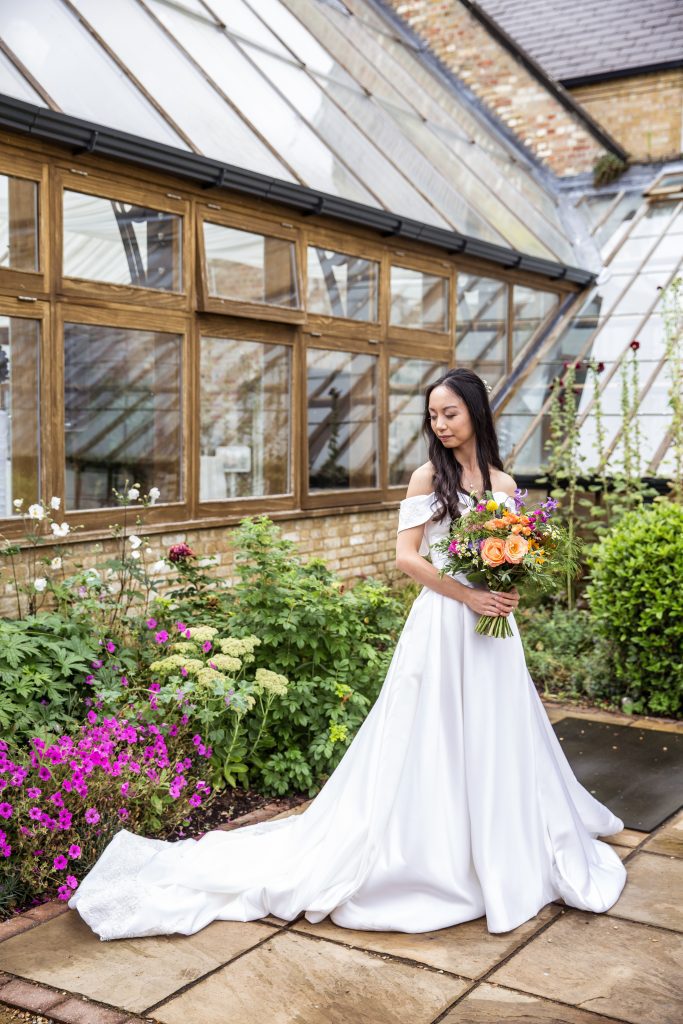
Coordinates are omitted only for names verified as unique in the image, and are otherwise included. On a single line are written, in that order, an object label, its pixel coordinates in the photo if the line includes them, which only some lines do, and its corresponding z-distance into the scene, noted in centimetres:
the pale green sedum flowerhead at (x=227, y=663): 459
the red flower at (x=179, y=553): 555
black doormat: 490
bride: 370
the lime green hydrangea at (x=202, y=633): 478
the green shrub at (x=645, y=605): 654
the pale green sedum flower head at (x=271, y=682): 468
